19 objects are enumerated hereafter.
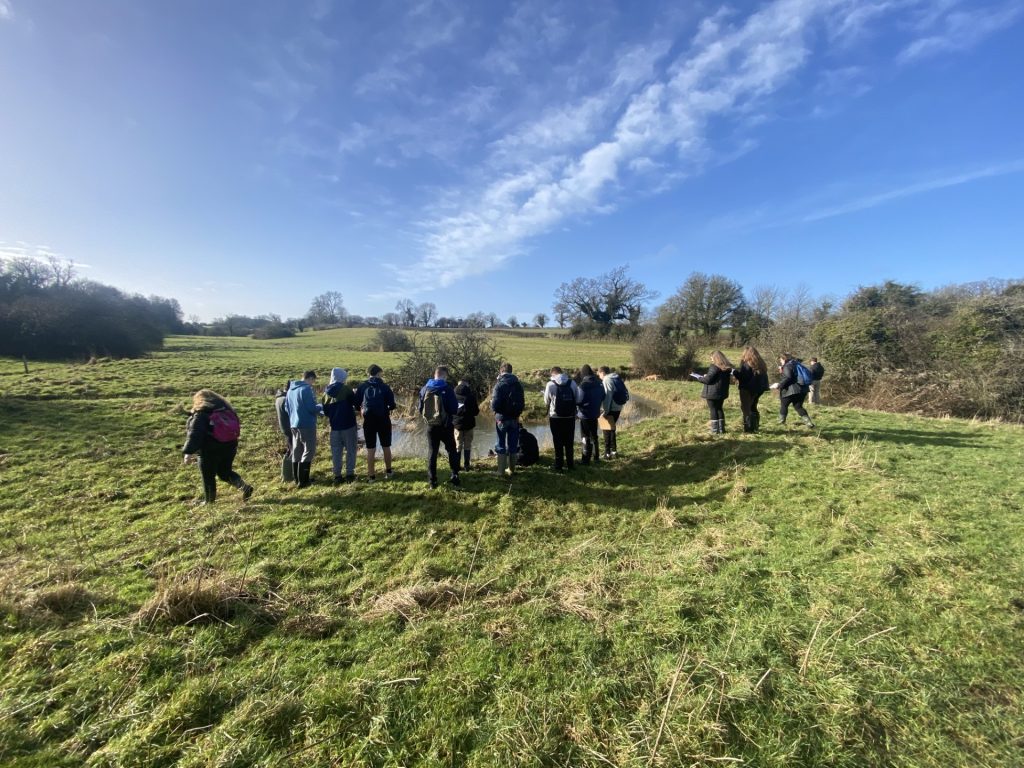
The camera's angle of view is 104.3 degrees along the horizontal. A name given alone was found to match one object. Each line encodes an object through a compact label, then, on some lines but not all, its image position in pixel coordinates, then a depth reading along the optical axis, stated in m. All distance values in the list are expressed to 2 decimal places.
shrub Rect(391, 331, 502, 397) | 19.58
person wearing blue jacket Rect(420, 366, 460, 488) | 6.95
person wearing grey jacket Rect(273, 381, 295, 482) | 7.71
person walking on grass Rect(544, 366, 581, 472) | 7.88
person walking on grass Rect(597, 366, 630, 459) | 8.93
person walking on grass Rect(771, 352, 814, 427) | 9.55
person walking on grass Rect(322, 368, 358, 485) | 7.32
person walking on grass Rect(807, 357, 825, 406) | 13.19
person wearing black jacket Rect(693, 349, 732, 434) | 9.03
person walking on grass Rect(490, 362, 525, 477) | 7.72
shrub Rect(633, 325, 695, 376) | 27.64
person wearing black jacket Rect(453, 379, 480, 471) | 7.62
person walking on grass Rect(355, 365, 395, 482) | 7.20
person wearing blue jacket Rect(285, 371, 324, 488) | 7.19
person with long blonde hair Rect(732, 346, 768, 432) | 9.23
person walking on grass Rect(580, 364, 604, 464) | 8.29
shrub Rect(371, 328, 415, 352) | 42.31
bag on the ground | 8.50
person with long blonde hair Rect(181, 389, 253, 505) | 6.37
